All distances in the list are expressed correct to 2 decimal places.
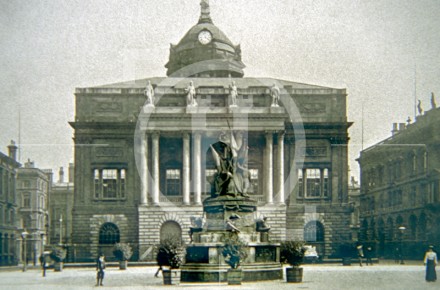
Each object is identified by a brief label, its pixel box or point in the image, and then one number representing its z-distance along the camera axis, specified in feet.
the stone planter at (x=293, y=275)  98.53
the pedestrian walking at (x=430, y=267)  99.40
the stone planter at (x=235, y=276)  87.76
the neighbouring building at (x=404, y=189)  194.59
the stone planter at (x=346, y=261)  173.47
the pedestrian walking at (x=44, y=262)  142.45
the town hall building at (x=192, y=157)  214.69
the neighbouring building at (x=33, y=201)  258.57
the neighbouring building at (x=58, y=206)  350.02
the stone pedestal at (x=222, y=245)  95.30
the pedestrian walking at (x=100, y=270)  103.45
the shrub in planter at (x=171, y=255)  100.12
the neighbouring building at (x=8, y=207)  152.87
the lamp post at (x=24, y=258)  170.14
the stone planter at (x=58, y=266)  165.78
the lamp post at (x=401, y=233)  213.85
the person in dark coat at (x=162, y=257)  100.89
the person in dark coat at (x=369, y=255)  176.60
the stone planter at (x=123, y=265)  164.85
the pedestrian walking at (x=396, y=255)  190.31
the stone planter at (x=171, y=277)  96.63
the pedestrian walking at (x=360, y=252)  167.17
